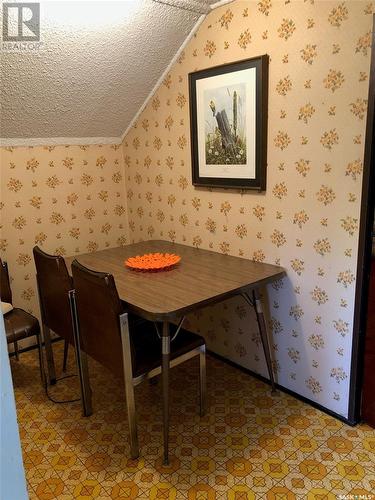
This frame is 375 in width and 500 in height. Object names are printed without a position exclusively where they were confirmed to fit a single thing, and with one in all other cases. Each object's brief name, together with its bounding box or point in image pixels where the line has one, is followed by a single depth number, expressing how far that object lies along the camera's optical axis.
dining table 1.69
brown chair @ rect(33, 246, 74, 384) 2.02
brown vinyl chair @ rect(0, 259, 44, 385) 2.25
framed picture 2.02
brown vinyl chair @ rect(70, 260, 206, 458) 1.69
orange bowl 2.15
